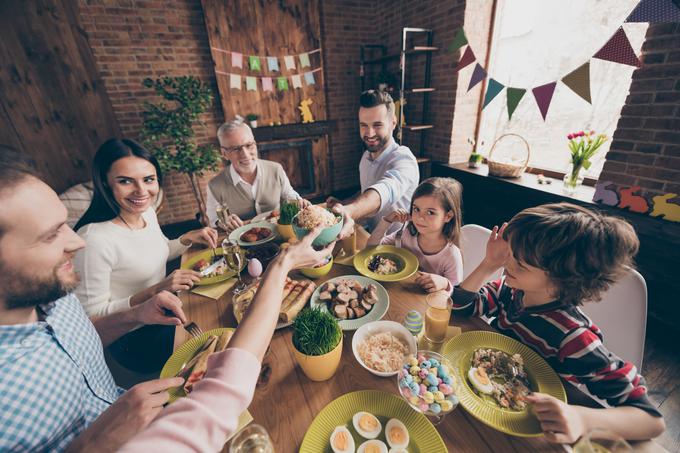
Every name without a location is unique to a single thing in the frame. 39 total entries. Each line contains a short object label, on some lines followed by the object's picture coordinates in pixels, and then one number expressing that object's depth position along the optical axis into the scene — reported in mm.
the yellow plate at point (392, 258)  1312
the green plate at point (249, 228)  1654
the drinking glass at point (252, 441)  686
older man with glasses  2367
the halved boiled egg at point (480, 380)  821
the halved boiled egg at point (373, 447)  693
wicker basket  3045
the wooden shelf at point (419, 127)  4016
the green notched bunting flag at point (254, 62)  4207
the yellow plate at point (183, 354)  919
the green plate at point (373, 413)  692
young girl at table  1554
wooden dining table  709
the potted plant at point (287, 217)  1696
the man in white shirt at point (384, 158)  2051
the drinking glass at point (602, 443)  470
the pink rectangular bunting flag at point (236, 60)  4098
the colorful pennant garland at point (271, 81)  4184
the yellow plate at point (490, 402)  729
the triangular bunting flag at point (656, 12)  1465
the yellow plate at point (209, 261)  1372
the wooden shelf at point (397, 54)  3625
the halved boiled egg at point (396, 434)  698
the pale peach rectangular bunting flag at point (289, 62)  4418
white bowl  925
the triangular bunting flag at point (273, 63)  4336
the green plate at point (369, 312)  1054
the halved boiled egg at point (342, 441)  686
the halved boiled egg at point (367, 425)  725
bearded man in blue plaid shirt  704
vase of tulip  2485
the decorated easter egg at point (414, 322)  1012
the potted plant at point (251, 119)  4348
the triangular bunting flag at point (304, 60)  4512
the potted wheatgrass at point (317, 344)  829
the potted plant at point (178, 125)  3666
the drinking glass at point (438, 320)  982
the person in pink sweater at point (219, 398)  523
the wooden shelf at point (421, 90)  3793
